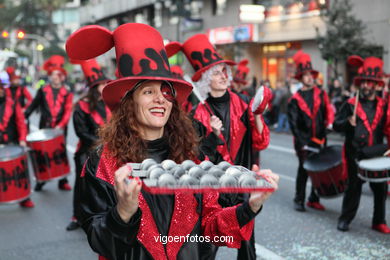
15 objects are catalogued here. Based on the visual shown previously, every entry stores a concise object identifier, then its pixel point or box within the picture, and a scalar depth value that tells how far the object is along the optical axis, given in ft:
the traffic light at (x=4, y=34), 65.52
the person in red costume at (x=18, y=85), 34.76
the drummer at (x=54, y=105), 28.99
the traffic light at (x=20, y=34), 64.31
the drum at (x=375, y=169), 18.25
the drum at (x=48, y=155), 23.94
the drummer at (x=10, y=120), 25.39
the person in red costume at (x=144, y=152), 7.55
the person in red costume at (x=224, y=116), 13.99
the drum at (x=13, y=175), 20.80
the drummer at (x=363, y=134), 19.86
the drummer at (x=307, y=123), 23.63
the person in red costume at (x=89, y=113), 20.95
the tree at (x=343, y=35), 55.11
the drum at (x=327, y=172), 20.35
